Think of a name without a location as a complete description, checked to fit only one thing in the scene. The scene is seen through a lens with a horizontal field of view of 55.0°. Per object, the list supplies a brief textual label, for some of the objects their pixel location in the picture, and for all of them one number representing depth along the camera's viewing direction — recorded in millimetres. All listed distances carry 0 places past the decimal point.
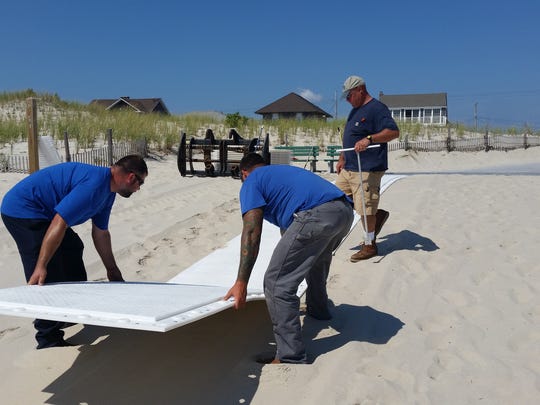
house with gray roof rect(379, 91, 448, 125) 57906
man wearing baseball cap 5020
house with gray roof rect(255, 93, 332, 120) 50125
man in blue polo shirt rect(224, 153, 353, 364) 3041
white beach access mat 2467
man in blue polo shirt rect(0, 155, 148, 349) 3305
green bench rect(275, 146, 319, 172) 15977
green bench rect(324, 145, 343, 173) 15766
